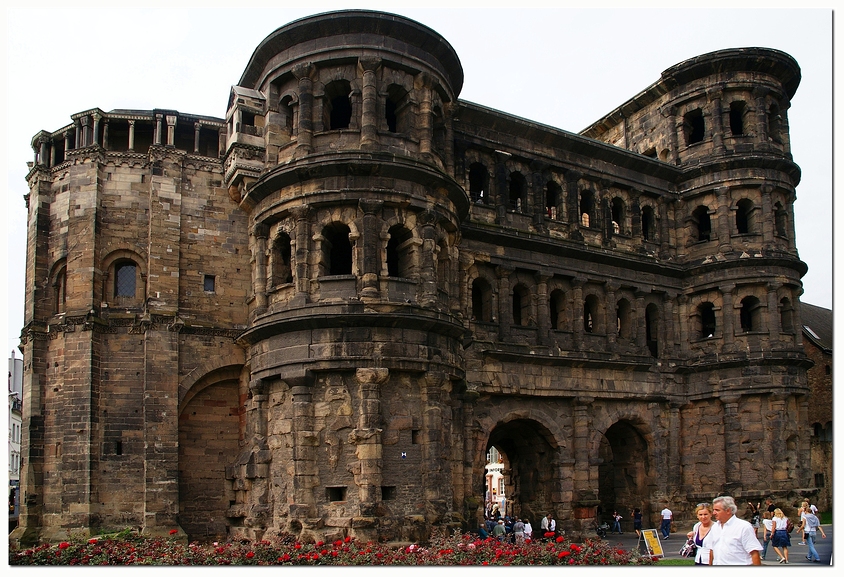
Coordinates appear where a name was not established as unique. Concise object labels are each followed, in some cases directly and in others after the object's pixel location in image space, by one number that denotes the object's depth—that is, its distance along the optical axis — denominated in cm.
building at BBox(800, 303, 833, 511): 3831
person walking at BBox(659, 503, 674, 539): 2858
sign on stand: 1959
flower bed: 1739
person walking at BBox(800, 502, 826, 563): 2092
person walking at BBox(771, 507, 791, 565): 2058
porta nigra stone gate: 2223
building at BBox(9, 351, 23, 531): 3033
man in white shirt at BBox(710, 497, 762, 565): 903
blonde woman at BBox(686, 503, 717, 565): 976
